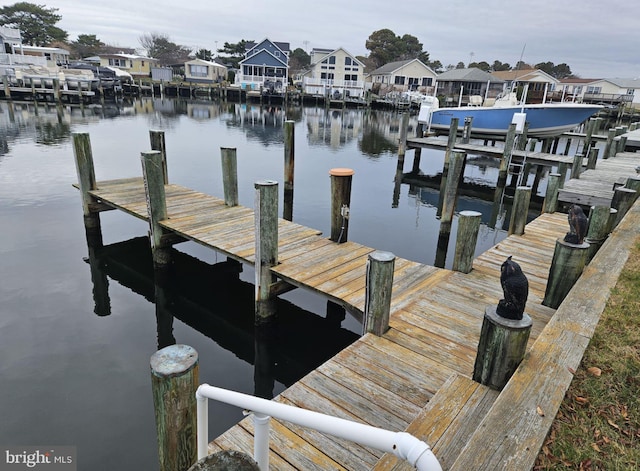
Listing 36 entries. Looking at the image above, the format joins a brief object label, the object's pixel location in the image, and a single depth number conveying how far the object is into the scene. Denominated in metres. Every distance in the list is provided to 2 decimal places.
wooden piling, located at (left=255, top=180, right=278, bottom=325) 6.01
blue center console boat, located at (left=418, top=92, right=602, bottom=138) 20.83
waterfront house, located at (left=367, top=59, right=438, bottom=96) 62.19
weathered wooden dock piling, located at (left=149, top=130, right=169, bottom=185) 10.22
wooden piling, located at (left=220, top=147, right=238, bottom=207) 9.35
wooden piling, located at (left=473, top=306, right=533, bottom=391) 2.79
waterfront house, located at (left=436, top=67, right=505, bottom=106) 54.26
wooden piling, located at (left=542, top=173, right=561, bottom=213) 9.80
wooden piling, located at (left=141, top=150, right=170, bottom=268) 7.64
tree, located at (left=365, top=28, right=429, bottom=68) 85.25
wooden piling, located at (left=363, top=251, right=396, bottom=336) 4.36
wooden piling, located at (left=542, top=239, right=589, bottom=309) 4.46
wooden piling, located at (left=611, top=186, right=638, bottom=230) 6.94
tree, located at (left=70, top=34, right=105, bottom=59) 83.03
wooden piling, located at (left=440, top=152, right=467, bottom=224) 10.45
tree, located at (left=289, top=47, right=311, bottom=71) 96.69
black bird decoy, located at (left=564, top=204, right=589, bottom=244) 4.37
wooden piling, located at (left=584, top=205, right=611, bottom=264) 5.49
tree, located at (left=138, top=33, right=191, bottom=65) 94.14
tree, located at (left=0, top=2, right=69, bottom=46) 69.44
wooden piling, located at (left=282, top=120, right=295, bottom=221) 12.95
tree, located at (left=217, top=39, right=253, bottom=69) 85.78
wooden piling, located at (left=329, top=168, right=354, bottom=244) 7.44
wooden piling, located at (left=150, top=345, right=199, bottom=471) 2.13
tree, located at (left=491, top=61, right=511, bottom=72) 105.81
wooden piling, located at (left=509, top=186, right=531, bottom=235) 8.19
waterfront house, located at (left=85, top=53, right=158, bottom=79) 69.06
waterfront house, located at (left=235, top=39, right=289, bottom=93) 59.69
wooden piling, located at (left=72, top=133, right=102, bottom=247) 9.39
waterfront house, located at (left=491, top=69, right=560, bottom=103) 45.96
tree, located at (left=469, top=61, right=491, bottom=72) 95.03
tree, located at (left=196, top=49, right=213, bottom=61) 96.56
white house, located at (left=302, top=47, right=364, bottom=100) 61.62
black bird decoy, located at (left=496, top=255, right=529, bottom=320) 2.86
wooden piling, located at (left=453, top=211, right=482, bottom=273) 6.12
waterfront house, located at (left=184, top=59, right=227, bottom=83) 67.19
